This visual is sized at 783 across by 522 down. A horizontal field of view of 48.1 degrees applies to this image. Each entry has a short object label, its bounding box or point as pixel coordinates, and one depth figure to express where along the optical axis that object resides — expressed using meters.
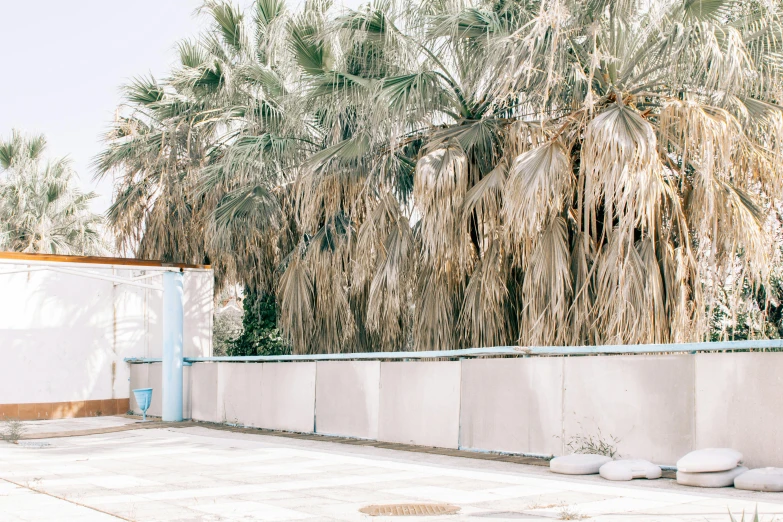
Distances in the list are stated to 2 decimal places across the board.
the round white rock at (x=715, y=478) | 7.82
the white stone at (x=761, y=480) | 7.40
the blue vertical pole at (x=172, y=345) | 17.92
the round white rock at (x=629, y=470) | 8.55
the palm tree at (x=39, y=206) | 31.64
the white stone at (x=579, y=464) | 9.01
